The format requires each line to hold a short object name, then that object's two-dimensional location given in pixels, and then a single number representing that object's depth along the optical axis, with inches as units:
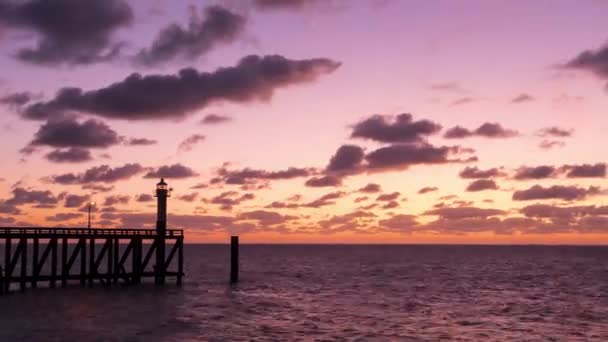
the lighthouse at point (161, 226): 2363.4
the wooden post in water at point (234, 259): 2527.1
